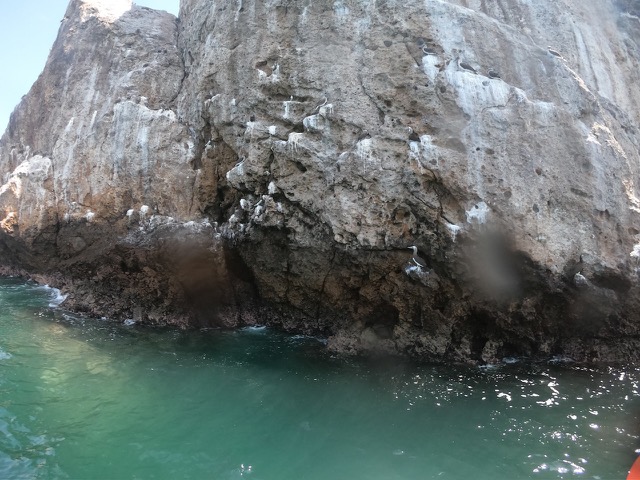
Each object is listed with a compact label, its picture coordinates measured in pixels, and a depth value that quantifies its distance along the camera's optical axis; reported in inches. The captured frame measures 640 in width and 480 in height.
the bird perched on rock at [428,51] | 419.5
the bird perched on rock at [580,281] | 357.4
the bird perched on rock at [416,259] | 388.2
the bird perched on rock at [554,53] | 443.1
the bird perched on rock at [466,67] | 411.7
